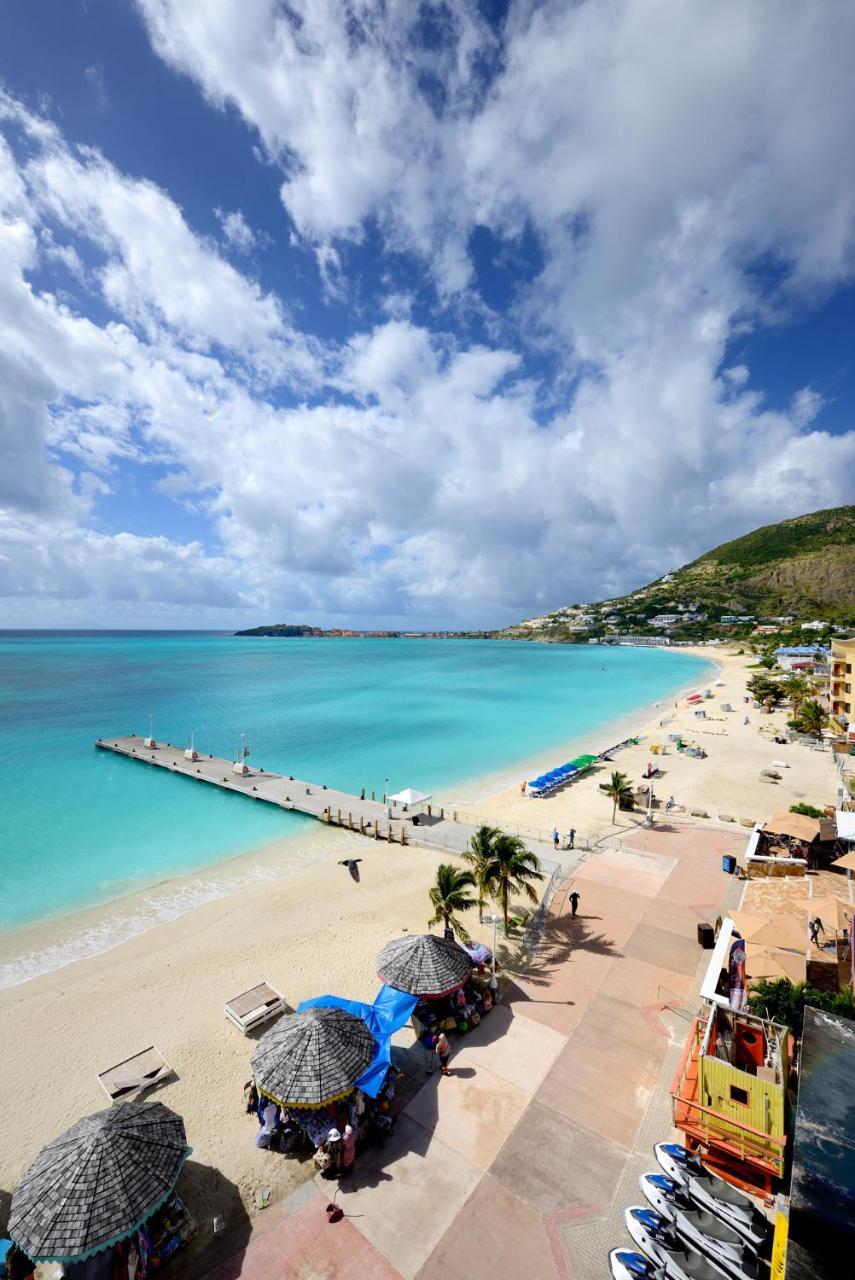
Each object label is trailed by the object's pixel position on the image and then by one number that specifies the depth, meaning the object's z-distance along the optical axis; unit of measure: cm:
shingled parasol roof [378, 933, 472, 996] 1332
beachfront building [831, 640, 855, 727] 4672
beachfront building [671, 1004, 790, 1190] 954
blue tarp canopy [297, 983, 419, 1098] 1152
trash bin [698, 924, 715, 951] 1708
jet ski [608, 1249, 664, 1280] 802
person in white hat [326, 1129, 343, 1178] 1012
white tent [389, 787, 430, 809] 3088
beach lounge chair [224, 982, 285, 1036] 1471
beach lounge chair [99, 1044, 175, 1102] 1257
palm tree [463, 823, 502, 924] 1781
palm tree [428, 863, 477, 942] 1681
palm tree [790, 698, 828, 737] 4981
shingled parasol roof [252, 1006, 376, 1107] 1029
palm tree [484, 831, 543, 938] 1758
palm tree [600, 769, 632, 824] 2952
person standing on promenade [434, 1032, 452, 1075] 1262
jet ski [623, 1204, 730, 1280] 798
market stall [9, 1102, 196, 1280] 806
